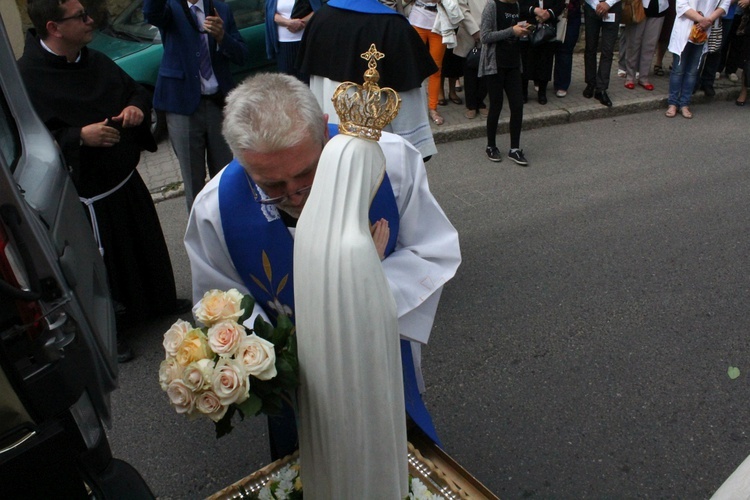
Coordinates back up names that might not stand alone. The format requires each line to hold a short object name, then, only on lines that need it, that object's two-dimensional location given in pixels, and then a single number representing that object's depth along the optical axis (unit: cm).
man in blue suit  408
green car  696
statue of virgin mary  116
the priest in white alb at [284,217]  160
